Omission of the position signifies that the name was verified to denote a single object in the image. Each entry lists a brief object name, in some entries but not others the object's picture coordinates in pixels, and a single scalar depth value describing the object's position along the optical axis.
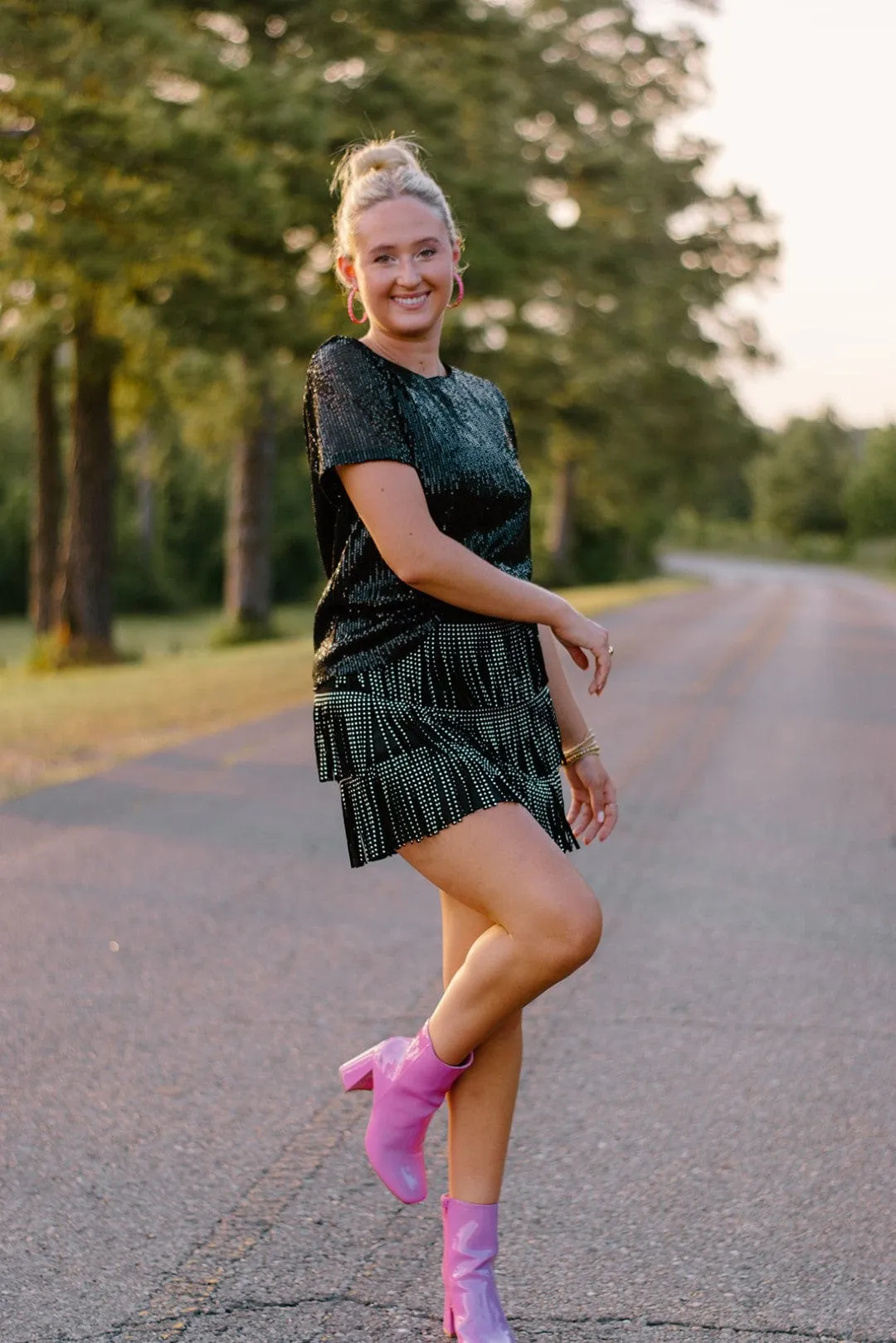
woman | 2.66
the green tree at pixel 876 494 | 92.00
